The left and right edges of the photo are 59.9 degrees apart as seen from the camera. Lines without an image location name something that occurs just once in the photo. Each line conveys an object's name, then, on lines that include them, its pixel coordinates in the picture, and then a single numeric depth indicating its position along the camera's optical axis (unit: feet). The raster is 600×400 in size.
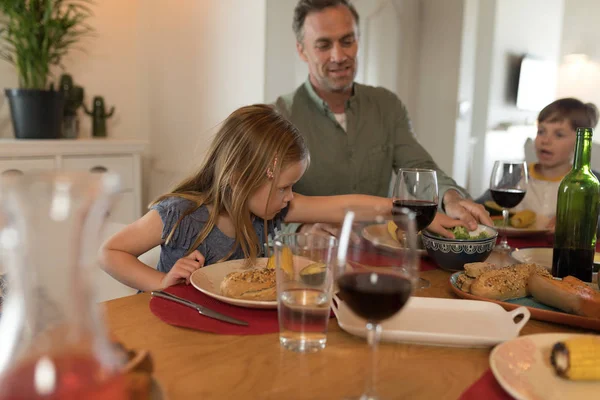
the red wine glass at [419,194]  3.47
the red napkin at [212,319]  2.62
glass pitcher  1.24
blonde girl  4.24
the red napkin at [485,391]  2.06
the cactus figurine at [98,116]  10.23
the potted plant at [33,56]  8.54
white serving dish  2.47
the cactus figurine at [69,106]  9.57
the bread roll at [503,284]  3.11
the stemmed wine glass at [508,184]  4.86
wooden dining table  2.06
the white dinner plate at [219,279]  2.84
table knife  2.70
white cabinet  8.32
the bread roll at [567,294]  2.79
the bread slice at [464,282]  3.25
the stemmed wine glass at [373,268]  1.93
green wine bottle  3.51
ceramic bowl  3.77
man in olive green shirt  6.98
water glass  2.43
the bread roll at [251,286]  2.93
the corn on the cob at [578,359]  2.14
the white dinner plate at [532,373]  2.04
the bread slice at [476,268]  3.33
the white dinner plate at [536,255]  4.10
